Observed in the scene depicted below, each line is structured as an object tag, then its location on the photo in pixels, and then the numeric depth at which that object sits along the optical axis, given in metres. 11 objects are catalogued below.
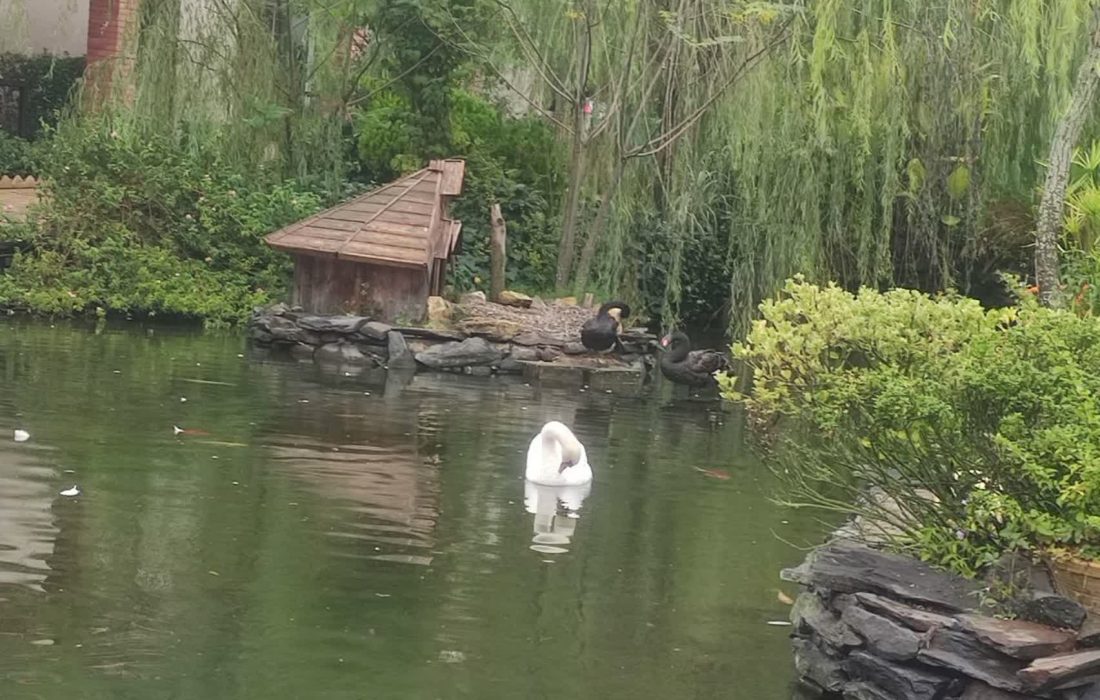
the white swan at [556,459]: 10.80
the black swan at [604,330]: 18.03
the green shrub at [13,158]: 26.36
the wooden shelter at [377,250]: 18.31
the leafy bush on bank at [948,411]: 6.23
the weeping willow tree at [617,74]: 20.17
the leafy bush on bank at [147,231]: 19.48
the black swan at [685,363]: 17.97
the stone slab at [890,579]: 6.36
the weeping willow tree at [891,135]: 18.45
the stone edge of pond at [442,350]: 17.52
